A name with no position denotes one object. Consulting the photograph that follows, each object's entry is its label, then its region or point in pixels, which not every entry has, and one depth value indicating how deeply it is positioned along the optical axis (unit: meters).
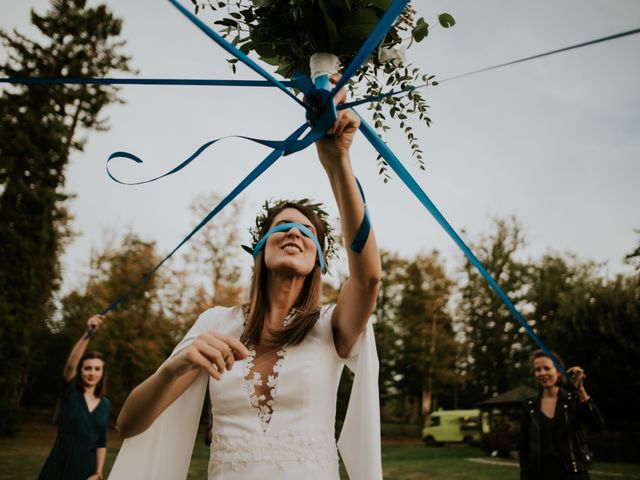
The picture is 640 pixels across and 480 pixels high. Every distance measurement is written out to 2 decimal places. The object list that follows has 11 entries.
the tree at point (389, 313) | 37.25
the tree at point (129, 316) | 24.25
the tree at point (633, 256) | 23.92
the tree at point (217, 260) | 24.83
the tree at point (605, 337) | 18.27
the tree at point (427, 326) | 35.78
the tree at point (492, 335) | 38.00
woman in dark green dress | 5.37
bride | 1.74
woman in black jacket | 5.24
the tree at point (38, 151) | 22.36
